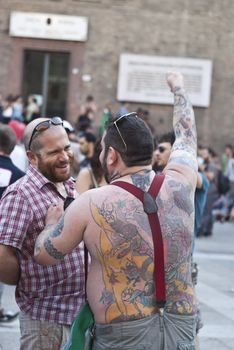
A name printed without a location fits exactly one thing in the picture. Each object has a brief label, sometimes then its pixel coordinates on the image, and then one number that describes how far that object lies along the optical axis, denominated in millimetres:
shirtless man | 3445
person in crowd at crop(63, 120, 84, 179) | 10046
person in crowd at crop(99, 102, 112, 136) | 23266
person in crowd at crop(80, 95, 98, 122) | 23516
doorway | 25797
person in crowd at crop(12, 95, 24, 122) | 20538
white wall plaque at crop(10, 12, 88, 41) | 25328
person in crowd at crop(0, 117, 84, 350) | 3928
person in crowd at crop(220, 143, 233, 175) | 23928
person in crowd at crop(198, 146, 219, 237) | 17406
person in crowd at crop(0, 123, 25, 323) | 7293
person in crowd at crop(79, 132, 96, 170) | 11380
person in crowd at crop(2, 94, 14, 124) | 18031
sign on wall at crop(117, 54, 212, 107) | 25531
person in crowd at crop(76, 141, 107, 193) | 6700
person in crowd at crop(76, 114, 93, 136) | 18997
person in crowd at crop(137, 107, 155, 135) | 23712
